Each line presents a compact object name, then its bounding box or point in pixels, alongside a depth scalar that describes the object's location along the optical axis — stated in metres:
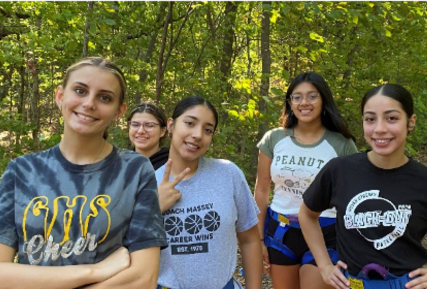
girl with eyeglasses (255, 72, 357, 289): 2.70
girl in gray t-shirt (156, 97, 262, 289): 1.95
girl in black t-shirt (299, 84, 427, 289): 1.92
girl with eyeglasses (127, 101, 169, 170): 3.12
